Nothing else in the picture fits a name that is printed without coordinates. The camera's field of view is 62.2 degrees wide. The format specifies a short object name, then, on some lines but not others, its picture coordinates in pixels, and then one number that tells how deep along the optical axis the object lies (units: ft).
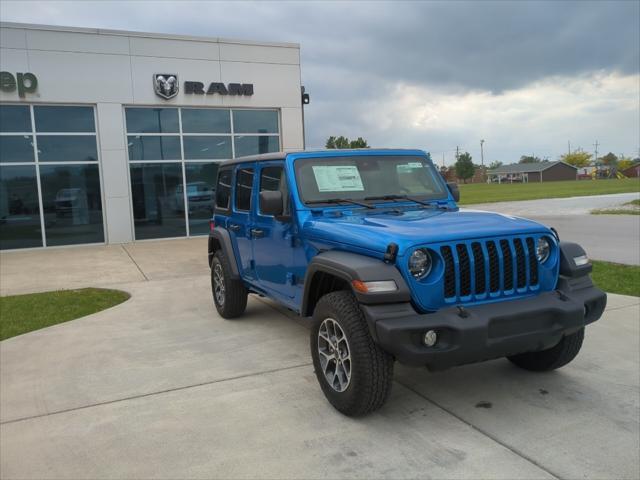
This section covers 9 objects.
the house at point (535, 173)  375.45
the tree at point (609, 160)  398.21
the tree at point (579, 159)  436.35
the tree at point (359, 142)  185.88
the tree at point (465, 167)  346.44
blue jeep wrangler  10.38
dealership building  43.83
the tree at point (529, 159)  491.72
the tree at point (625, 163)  401.76
